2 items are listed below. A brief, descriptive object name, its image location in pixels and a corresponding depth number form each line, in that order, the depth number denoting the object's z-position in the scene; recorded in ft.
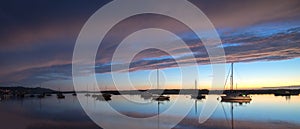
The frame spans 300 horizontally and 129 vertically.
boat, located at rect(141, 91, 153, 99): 311.35
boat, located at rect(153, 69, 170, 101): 257.59
